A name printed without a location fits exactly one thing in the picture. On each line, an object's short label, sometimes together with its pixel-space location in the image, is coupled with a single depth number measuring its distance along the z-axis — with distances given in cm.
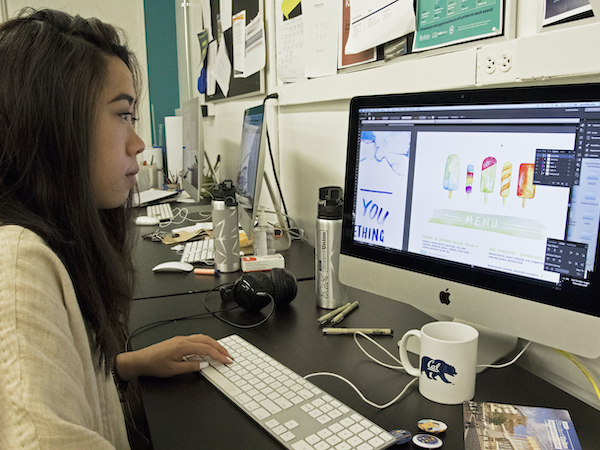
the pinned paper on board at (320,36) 138
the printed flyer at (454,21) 86
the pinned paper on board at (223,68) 240
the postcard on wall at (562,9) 71
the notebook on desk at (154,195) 234
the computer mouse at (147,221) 188
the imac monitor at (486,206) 61
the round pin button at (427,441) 55
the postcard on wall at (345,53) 125
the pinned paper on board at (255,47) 189
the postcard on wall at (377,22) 105
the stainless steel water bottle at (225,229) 124
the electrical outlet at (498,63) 80
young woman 45
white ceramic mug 64
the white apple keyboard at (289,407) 56
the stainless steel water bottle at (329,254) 99
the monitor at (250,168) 131
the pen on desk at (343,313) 92
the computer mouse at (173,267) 127
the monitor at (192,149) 204
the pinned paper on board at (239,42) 212
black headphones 98
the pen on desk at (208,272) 125
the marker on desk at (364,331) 87
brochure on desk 55
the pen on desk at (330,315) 93
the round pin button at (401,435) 56
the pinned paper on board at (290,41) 160
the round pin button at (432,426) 59
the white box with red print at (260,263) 124
